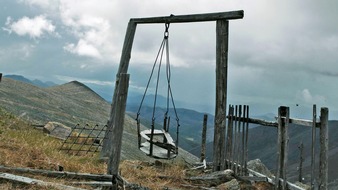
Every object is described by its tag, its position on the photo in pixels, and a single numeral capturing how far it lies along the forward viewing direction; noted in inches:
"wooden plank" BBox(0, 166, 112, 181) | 288.7
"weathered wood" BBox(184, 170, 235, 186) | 380.8
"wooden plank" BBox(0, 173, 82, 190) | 260.1
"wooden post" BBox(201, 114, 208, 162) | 616.1
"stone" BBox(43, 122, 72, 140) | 700.0
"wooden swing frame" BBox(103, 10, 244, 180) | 427.4
